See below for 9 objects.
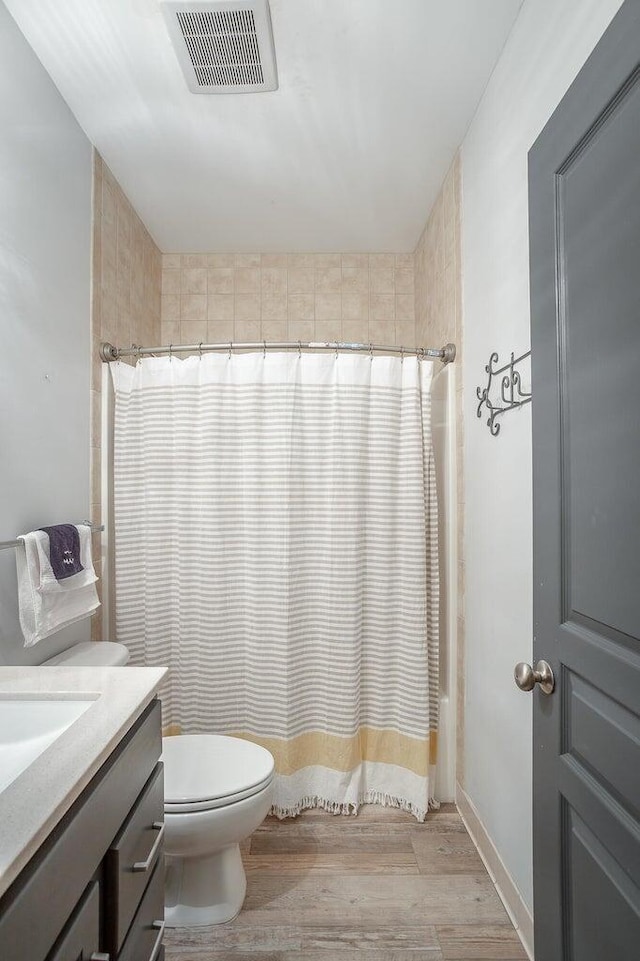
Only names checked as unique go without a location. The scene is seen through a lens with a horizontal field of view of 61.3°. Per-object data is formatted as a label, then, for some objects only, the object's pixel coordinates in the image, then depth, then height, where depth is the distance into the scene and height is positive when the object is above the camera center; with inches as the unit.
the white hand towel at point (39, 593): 57.4 -11.5
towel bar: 53.9 -5.6
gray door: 30.2 -1.2
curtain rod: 80.7 +21.3
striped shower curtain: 81.4 -11.0
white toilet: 56.7 -34.9
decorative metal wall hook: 59.8 +11.3
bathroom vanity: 25.2 -19.4
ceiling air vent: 57.0 +50.7
